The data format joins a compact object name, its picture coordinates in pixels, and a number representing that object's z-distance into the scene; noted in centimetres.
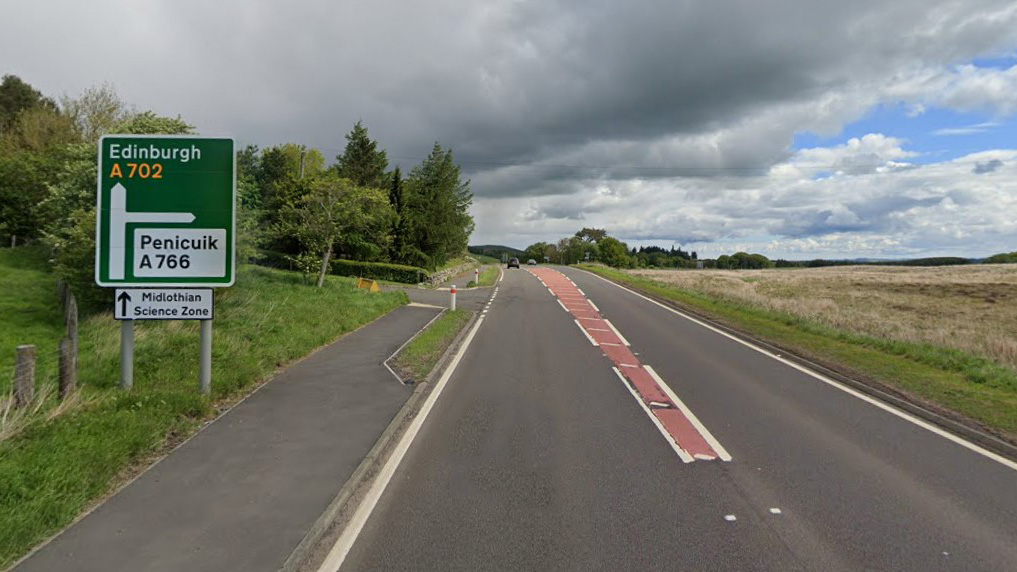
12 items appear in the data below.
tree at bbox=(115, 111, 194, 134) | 2125
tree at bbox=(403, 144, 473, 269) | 4428
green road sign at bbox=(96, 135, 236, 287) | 759
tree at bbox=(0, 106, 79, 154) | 3206
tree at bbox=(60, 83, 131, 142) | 3291
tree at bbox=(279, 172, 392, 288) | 2536
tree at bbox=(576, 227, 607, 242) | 15550
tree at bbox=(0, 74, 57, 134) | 4534
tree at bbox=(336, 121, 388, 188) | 5303
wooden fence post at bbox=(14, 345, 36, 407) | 614
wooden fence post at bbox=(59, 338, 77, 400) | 668
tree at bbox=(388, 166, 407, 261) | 4366
